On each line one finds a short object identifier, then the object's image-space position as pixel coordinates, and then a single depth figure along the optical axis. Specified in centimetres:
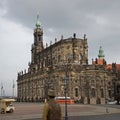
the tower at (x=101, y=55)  8221
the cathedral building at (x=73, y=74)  5891
